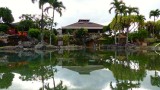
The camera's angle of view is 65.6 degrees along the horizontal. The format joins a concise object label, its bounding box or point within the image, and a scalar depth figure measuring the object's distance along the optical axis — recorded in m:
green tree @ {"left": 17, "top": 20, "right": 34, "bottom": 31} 23.46
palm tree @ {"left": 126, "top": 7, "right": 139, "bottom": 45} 21.11
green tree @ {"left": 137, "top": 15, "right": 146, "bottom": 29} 22.21
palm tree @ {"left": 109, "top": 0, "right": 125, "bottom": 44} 20.85
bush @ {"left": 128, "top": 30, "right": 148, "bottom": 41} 23.33
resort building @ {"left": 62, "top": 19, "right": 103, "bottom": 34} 26.54
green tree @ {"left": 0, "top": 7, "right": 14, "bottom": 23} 23.27
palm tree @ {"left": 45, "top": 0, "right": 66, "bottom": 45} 20.34
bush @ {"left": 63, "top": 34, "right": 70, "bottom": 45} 22.81
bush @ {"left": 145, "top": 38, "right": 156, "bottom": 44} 23.65
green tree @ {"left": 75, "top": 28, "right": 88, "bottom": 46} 22.95
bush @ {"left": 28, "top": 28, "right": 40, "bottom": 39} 20.87
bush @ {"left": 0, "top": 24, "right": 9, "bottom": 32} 21.72
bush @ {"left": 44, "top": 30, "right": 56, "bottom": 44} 22.04
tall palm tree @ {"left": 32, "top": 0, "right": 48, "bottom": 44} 18.90
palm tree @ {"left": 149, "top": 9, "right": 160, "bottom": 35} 26.39
